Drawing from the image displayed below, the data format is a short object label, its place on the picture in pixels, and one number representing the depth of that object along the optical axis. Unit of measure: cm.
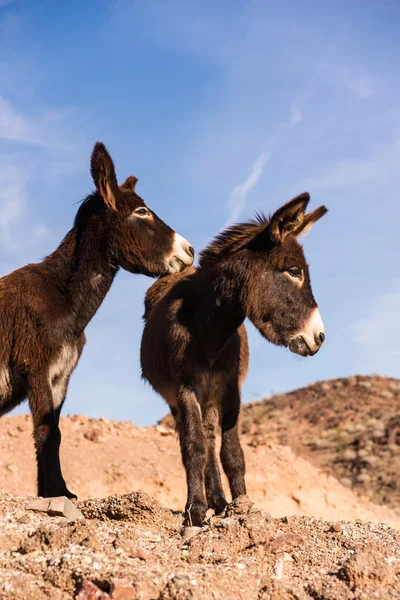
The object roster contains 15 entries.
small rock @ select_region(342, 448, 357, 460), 1884
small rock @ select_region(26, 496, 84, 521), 632
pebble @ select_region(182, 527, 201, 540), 614
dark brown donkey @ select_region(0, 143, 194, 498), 723
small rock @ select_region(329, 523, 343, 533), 641
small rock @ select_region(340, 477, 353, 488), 1759
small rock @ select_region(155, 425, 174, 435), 1580
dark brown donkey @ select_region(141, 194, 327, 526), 718
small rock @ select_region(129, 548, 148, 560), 523
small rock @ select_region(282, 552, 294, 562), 564
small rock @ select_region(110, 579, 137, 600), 455
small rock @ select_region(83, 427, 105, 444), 1424
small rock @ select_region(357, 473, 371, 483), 1779
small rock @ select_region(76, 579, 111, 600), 463
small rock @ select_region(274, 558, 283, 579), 537
